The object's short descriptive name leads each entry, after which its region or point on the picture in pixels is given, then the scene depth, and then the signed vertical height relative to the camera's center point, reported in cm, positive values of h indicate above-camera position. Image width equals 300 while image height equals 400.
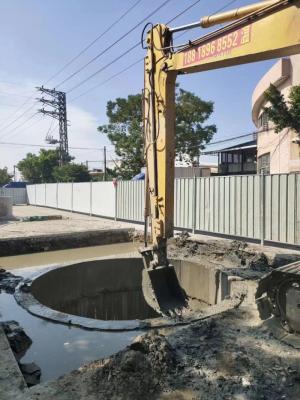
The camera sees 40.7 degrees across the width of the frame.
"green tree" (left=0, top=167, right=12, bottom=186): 5799 +94
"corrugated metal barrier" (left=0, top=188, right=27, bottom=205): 3475 -92
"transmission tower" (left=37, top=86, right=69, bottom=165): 4022 +666
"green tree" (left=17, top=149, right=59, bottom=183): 4697 +215
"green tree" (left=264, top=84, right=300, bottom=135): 1004 +185
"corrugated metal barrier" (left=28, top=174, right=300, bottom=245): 890 -59
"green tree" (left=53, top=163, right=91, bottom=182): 3847 +98
